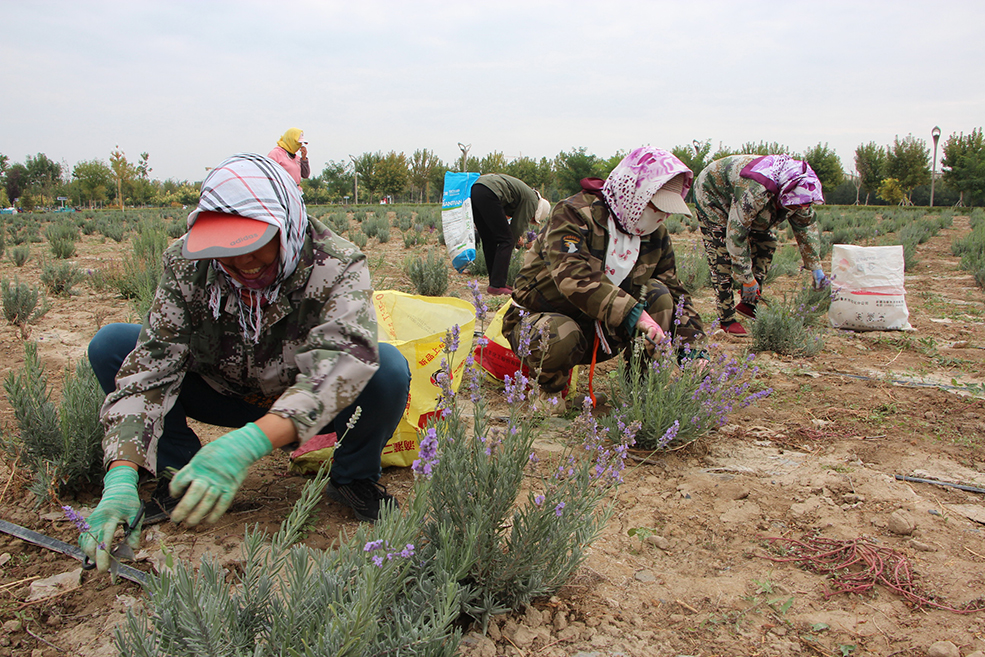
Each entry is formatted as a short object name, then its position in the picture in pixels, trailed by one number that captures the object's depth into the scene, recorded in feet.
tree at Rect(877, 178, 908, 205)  130.31
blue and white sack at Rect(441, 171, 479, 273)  20.29
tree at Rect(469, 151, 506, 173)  162.28
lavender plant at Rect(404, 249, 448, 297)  19.98
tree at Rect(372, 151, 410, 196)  168.45
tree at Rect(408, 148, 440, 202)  178.60
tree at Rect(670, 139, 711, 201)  114.63
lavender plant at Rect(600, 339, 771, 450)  8.05
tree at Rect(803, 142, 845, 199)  135.54
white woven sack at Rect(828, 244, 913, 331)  14.96
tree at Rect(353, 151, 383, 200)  170.30
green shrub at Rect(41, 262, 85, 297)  18.45
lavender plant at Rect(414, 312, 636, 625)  4.54
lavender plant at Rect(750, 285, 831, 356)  13.43
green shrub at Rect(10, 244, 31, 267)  25.34
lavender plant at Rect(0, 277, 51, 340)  14.01
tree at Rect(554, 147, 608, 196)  143.84
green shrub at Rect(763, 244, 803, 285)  23.66
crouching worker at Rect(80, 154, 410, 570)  4.50
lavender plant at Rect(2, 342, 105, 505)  6.51
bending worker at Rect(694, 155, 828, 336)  13.50
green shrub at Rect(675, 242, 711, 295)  20.72
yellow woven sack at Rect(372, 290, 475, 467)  7.48
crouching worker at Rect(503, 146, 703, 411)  8.63
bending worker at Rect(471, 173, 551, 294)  18.82
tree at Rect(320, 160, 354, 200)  188.55
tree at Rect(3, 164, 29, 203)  200.64
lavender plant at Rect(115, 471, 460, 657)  3.27
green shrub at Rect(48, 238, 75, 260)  28.37
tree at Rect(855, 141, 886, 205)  142.10
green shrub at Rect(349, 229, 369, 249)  37.70
